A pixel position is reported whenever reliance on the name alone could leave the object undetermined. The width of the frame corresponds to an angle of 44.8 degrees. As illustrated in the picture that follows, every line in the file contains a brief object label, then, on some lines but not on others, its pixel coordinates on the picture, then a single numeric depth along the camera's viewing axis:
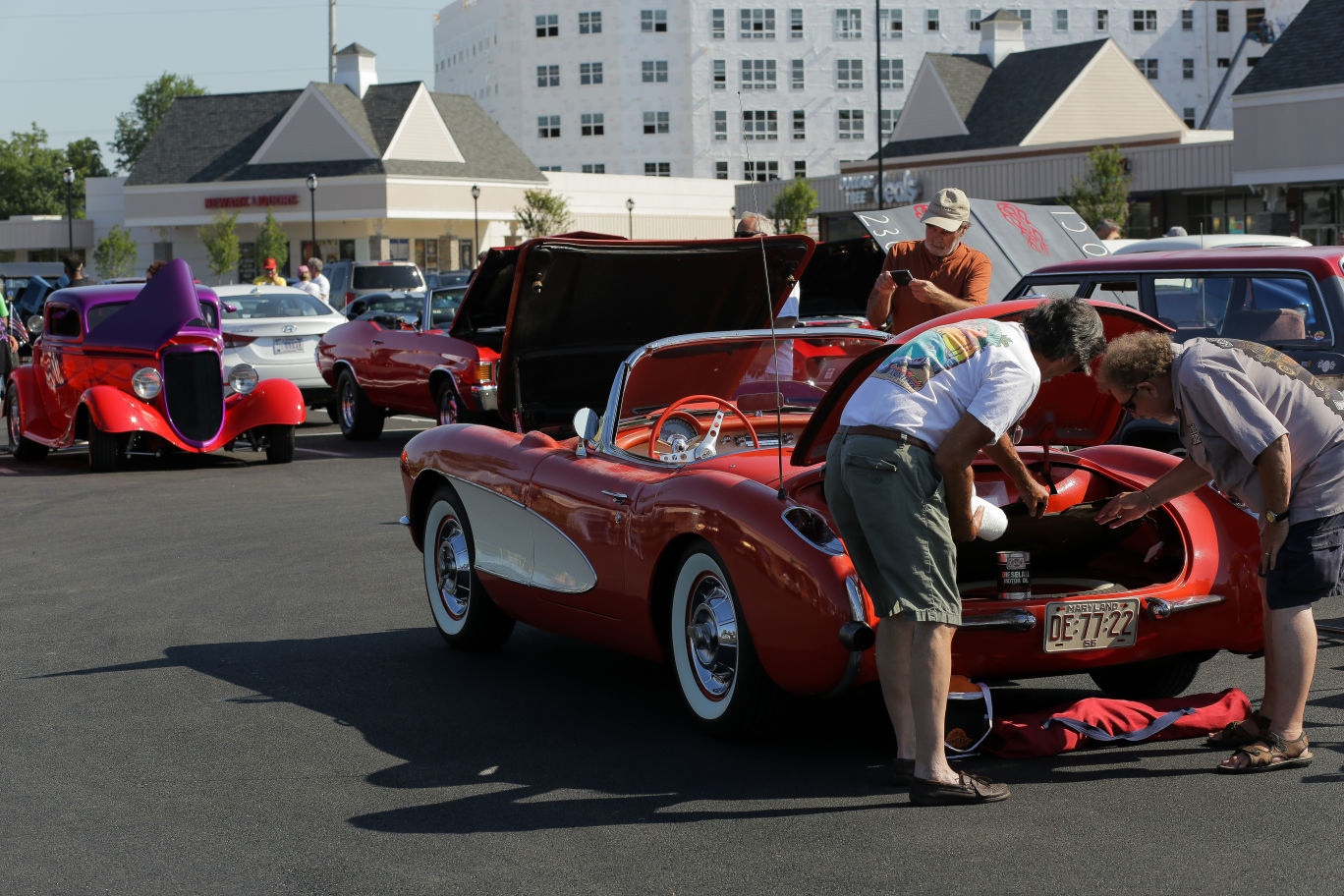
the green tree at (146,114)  134.50
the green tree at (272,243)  70.44
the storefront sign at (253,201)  73.12
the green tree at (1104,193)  46.06
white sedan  19.88
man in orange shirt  9.50
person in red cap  29.60
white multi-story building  95.44
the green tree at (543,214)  70.56
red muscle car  8.17
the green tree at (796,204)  61.38
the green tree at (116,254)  77.50
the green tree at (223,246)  70.88
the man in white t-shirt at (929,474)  4.84
